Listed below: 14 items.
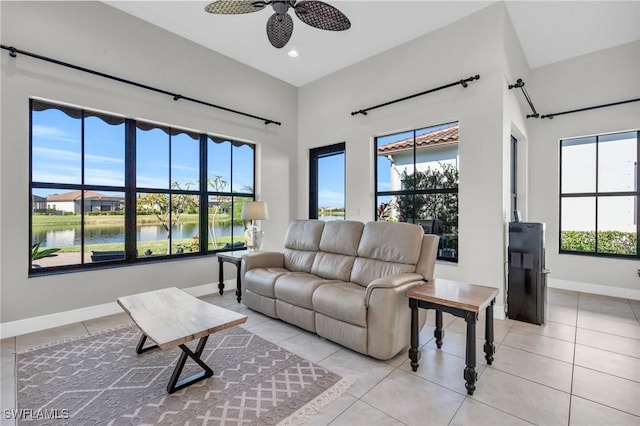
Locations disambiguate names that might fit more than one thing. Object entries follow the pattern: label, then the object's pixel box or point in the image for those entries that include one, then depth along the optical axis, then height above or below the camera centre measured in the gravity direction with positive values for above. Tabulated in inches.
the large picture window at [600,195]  162.1 +10.3
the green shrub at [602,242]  162.2 -16.7
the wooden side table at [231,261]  151.9 -26.6
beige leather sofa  92.0 -27.3
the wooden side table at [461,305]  76.6 -25.6
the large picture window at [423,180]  150.3 +17.4
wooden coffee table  72.2 -29.8
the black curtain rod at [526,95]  131.0 +58.3
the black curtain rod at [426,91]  134.4 +60.4
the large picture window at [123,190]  122.6 +10.0
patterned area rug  68.7 -47.4
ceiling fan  95.0 +66.4
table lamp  165.5 -3.2
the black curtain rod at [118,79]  108.7 +59.3
